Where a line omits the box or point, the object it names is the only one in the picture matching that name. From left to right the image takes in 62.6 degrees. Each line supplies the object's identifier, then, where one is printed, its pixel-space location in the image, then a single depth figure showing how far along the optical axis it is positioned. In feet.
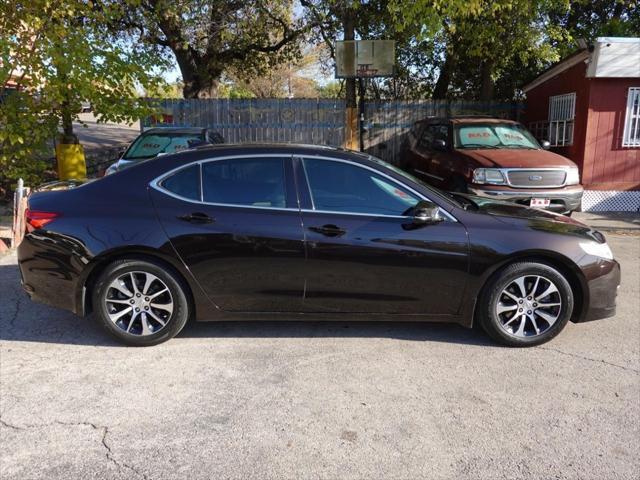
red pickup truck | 26.96
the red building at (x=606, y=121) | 34.37
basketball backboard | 44.70
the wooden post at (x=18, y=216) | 23.12
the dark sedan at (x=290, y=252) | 13.39
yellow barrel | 36.19
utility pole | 45.19
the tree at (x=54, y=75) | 28.14
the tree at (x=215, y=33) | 46.16
